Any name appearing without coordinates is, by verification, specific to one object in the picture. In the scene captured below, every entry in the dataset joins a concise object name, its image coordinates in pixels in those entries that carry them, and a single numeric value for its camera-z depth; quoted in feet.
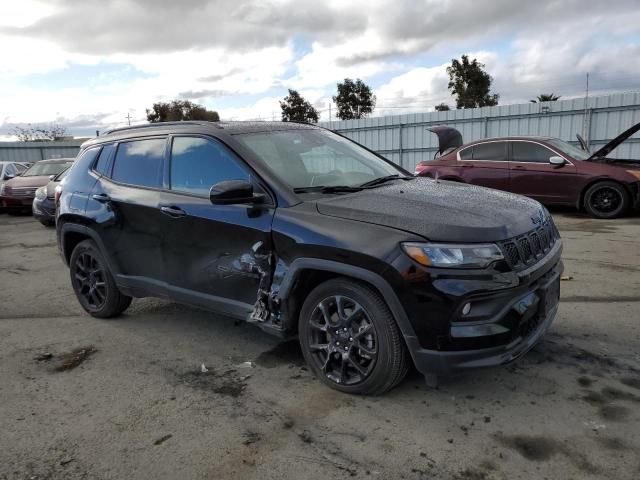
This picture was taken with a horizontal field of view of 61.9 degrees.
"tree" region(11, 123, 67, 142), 170.30
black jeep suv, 9.46
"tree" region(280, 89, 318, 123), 162.81
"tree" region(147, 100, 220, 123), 181.22
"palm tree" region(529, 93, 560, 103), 111.14
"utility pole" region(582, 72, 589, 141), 51.29
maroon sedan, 32.12
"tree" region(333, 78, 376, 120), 155.63
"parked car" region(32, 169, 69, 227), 36.68
